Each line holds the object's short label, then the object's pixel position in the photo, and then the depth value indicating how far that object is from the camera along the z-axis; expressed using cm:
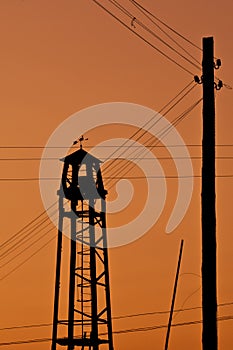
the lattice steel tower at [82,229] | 4847
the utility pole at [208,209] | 2664
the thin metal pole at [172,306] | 5428
